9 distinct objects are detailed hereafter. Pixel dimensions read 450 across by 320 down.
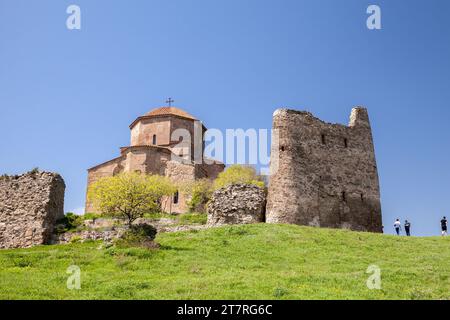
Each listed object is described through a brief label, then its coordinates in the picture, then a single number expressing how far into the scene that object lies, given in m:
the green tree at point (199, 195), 41.31
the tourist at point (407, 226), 30.45
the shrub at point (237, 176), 41.12
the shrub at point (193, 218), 31.82
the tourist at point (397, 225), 30.60
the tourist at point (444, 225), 30.05
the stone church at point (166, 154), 45.47
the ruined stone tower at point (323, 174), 29.31
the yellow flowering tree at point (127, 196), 32.44
